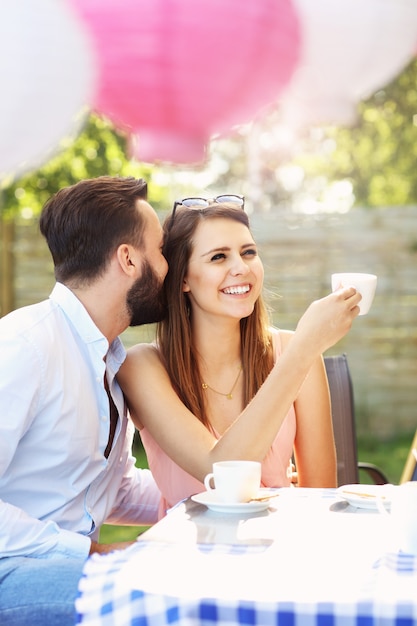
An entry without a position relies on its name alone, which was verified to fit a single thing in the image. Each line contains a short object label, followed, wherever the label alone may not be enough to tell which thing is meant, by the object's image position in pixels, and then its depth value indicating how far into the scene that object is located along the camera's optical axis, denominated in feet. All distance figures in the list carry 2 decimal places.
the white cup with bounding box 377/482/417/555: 6.72
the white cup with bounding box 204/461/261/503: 7.69
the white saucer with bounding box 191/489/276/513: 7.60
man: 7.93
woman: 9.54
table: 6.22
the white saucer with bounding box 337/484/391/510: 7.70
